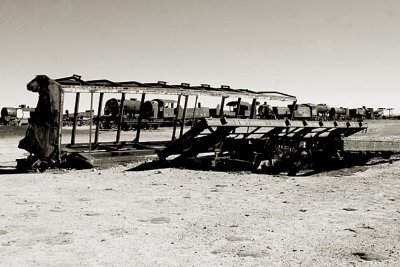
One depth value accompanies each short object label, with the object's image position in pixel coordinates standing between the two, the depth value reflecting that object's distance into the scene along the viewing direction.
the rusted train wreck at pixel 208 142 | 12.63
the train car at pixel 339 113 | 74.22
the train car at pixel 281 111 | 58.41
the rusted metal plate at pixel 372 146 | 13.95
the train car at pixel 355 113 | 79.99
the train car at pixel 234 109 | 48.20
